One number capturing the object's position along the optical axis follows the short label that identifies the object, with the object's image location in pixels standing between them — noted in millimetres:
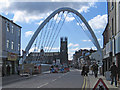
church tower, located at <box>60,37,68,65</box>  165625
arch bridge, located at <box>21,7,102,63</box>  46312
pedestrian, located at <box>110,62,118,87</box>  16712
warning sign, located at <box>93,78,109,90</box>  8521
